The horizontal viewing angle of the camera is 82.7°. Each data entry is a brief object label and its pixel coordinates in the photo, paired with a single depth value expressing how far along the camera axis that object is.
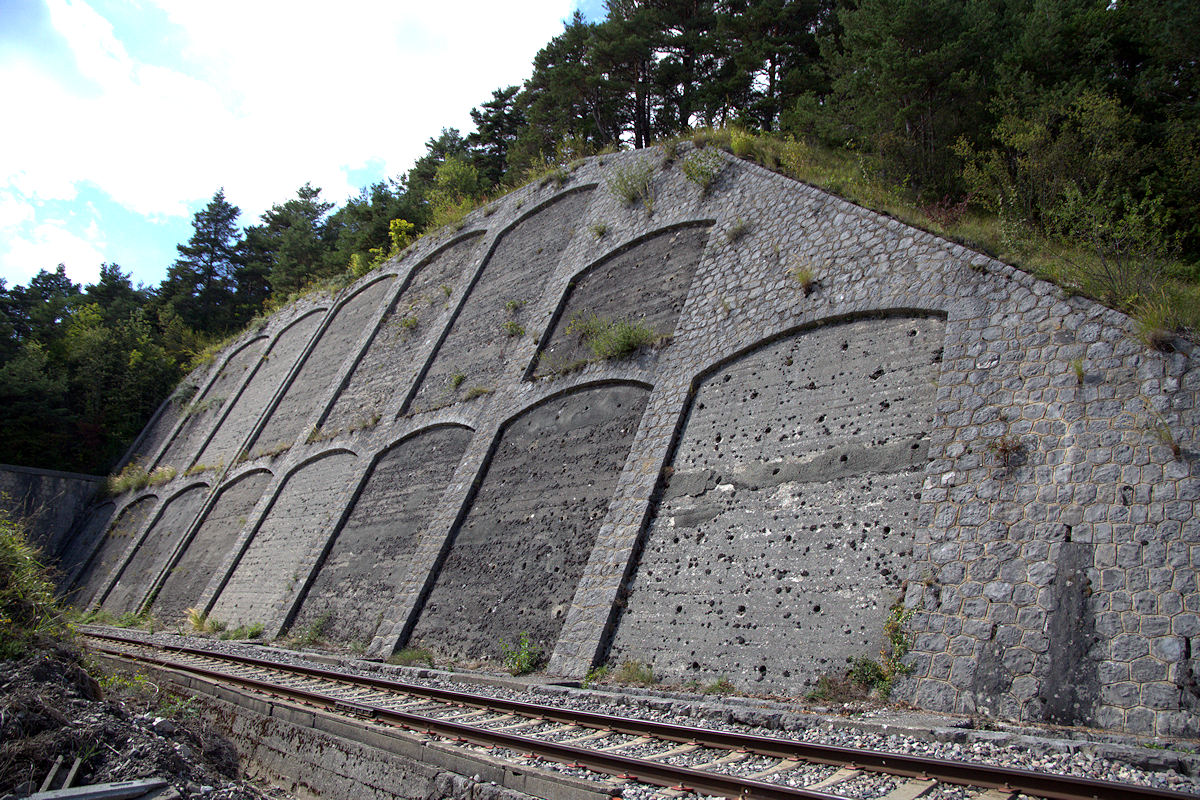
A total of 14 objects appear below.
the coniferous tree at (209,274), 35.66
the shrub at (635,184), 12.74
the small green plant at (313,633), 12.05
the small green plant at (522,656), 8.30
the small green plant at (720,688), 6.44
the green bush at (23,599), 6.06
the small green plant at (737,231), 10.23
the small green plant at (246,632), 13.32
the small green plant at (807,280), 8.53
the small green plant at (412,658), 9.60
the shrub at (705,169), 11.36
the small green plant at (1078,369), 5.90
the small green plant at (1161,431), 5.19
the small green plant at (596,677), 7.35
